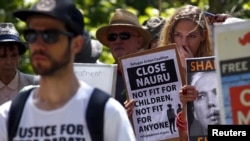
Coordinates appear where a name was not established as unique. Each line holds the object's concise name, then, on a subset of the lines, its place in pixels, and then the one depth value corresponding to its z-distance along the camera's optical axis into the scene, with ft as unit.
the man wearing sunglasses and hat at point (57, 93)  25.66
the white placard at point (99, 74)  34.45
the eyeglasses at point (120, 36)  38.01
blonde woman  35.62
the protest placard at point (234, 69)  27.92
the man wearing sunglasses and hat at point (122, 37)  37.26
